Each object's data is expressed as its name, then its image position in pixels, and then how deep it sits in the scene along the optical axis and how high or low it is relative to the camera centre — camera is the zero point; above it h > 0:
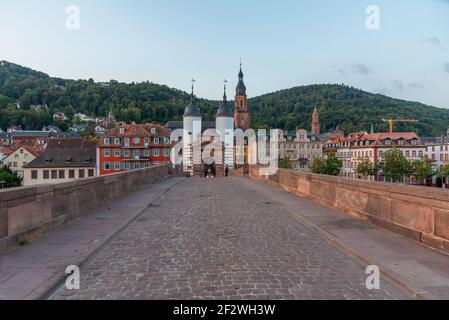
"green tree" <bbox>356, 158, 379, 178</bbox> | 75.44 -3.22
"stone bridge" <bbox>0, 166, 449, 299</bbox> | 5.19 -1.71
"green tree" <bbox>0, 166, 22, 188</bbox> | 65.62 -4.26
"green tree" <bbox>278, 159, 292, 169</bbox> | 85.81 -2.56
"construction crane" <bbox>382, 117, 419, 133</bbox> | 125.69 +9.44
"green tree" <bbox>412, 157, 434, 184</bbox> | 67.31 -3.34
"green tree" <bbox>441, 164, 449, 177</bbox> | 72.38 -3.68
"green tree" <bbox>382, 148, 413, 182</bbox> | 70.19 -2.80
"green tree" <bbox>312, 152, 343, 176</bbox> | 74.19 -2.69
